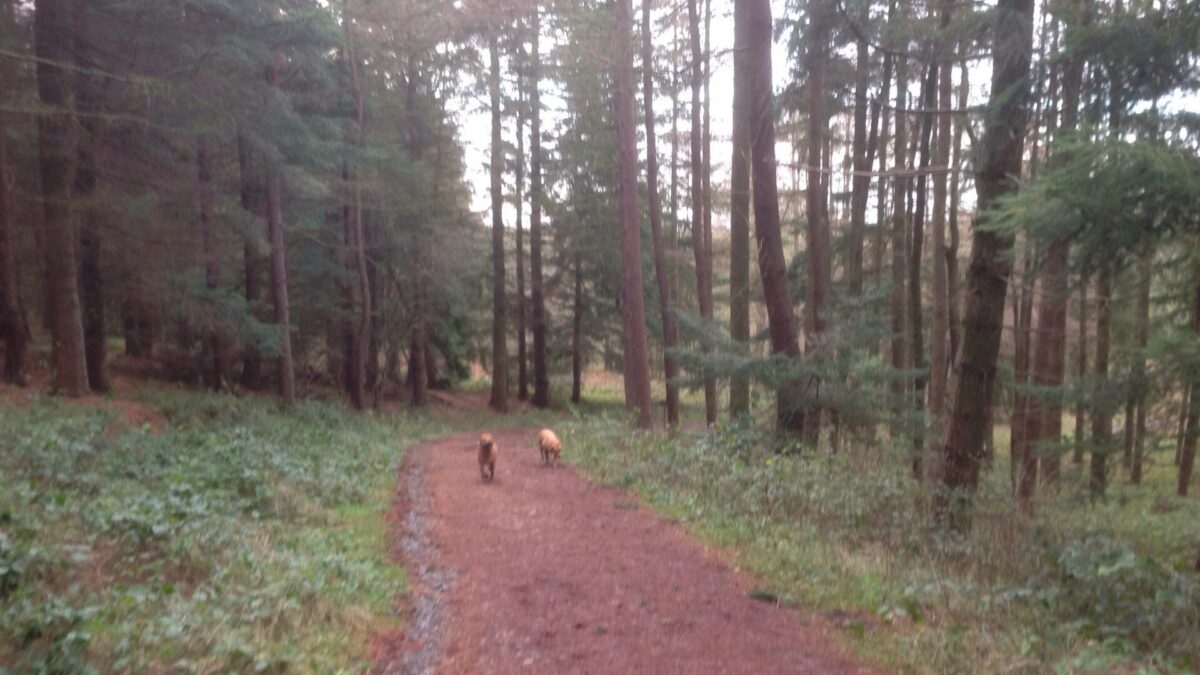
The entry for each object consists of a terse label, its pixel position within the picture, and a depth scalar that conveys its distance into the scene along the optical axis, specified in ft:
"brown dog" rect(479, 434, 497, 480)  44.50
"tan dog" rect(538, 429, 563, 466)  49.98
